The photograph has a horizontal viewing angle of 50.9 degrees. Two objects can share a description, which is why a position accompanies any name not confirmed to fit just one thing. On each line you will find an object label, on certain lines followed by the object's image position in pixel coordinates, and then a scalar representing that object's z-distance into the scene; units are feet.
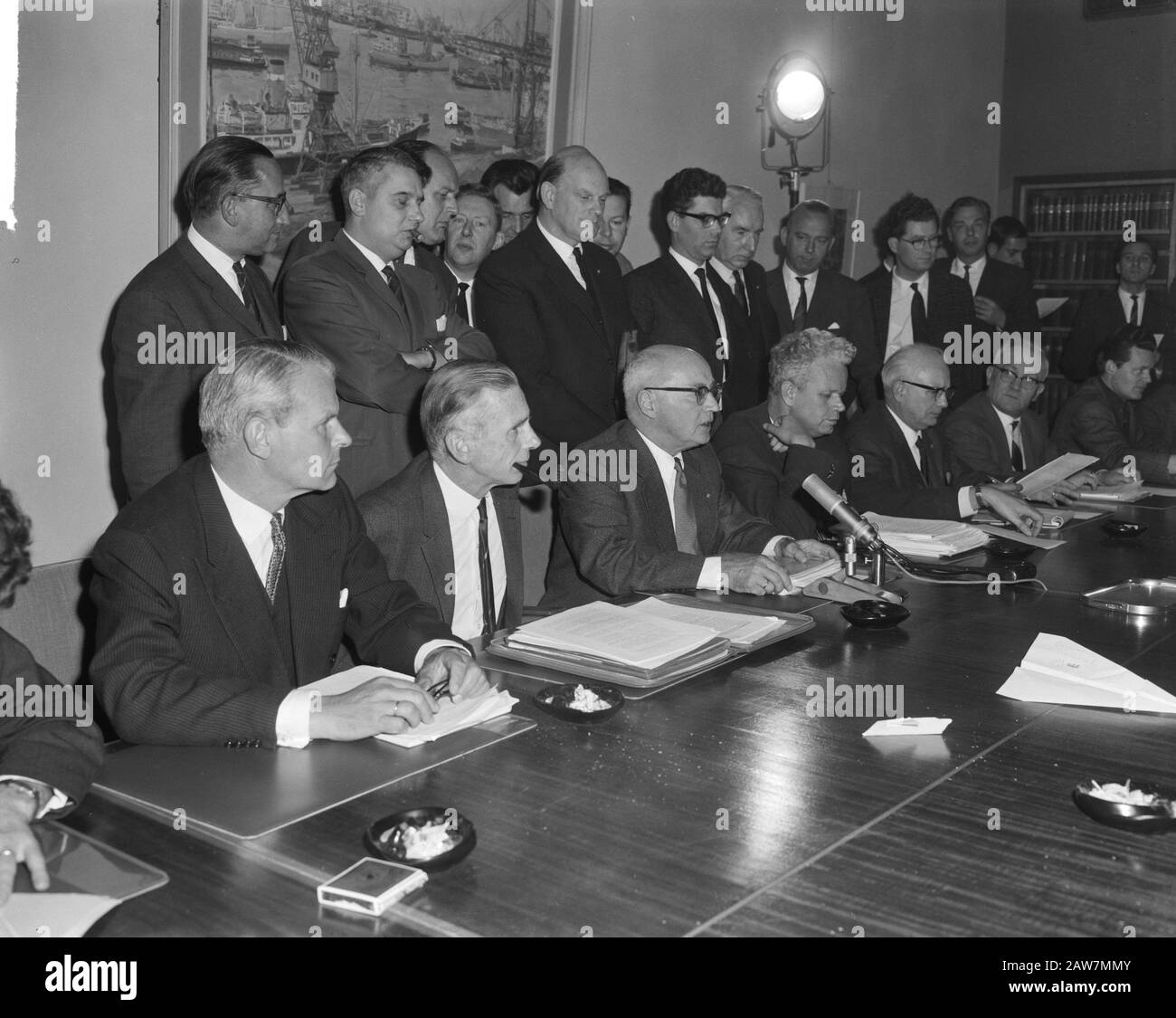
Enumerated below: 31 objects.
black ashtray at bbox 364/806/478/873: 4.84
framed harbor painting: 12.62
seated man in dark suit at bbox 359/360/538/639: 9.50
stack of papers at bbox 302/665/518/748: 6.33
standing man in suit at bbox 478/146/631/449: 13.21
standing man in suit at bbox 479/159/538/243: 16.26
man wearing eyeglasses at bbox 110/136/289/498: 10.64
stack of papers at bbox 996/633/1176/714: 7.06
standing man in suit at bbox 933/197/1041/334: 22.25
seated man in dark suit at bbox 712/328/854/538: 13.32
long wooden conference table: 4.55
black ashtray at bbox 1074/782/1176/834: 5.31
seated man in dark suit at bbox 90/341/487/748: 6.32
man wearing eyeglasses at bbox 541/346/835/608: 10.44
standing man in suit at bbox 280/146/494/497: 11.55
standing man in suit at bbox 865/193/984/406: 20.02
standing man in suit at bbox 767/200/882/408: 19.08
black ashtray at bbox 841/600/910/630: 8.69
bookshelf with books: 28.99
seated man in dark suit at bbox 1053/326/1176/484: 19.11
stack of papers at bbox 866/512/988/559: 11.16
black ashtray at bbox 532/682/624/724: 6.62
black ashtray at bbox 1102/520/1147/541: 12.26
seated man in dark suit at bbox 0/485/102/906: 5.36
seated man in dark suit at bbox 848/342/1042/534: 14.02
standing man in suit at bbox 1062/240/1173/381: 23.73
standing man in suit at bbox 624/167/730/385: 15.66
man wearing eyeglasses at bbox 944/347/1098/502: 16.62
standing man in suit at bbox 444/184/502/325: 14.69
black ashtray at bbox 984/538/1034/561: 11.14
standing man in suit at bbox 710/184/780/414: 16.55
